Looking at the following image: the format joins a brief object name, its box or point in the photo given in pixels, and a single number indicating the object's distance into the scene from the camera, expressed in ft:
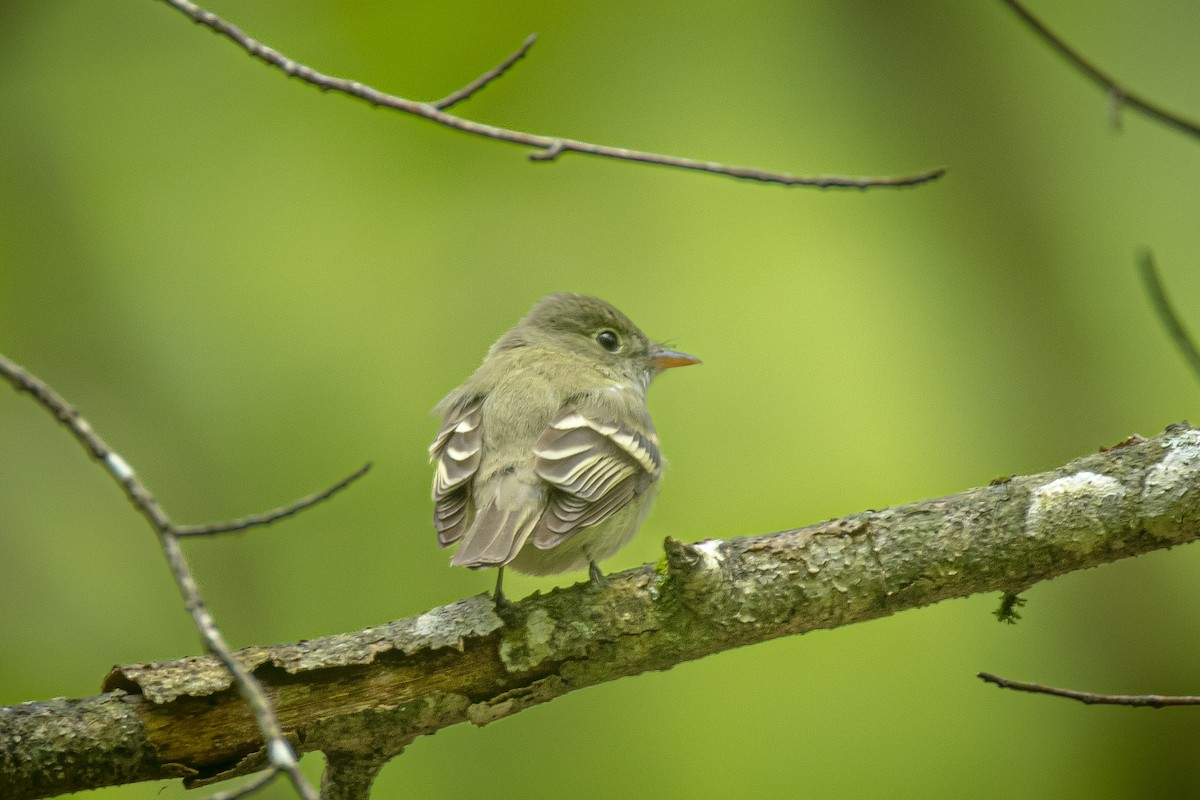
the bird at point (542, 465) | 22.93
